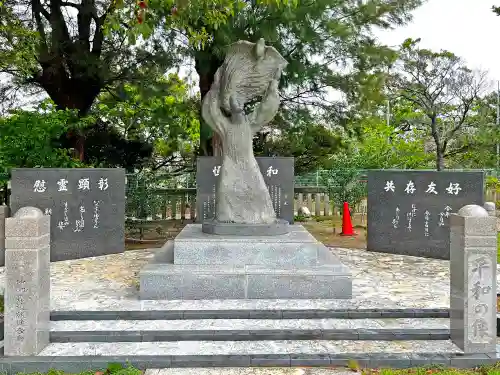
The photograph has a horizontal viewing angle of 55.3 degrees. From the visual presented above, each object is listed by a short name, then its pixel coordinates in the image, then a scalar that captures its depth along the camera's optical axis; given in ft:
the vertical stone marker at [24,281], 12.30
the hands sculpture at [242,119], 19.58
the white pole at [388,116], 64.49
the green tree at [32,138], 27.66
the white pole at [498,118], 58.22
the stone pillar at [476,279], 12.46
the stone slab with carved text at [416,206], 24.85
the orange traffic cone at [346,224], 34.37
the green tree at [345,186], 37.60
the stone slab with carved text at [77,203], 24.27
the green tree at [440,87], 50.68
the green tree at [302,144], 32.76
